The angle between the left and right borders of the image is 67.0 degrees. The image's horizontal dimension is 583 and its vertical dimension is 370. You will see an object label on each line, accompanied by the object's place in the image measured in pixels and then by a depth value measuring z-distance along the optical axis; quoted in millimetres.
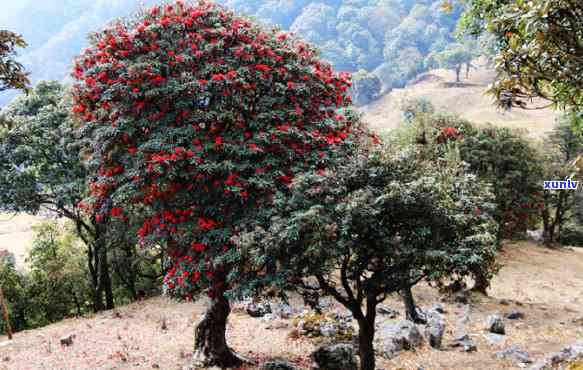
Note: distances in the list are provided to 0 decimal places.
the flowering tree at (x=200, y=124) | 10672
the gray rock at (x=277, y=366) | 12435
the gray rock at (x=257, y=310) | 20328
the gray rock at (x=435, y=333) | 16062
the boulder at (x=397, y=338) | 14992
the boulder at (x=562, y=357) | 10820
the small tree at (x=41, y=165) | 23047
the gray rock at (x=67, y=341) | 17766
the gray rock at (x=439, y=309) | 22047
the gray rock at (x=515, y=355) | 14594
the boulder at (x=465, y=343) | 16062
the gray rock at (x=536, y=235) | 49769
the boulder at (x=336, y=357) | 12828
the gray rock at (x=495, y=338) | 17422
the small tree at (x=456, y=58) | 135450
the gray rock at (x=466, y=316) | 20655
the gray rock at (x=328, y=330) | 16156
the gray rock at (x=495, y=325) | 18922
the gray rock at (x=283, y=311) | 19703
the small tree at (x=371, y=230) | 8820
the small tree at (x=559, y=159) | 45625
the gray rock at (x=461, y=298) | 24703
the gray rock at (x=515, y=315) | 22516
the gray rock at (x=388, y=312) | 20344
